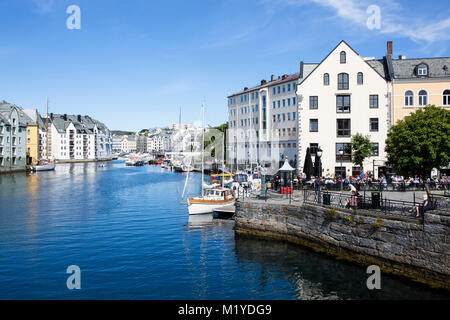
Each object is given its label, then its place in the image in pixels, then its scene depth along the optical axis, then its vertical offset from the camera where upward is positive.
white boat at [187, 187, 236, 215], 40.19 -4.32
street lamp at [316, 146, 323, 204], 30.41 +0.35
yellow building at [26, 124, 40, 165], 129.12 +6.43
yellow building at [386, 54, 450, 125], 48.66 +9.02
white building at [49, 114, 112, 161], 176.75 +10.60
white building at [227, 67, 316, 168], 75.81 +8.41
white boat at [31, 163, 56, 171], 113.97 -1.47
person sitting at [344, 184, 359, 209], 23.03 -2.58
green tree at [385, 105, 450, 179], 28.86 +1.01
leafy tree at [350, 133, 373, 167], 44.59 +1.30
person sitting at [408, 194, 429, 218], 18.96 -2.53
